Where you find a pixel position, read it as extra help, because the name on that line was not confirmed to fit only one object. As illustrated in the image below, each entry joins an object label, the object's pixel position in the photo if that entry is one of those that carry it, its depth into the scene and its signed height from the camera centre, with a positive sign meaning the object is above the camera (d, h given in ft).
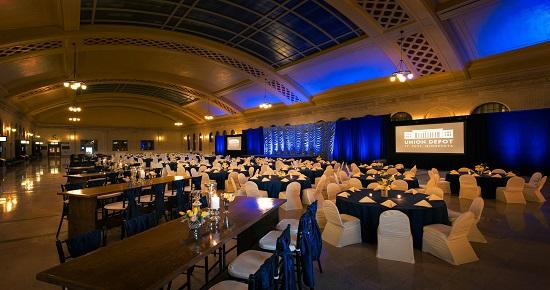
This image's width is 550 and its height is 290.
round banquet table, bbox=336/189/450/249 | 14.59 -3.73
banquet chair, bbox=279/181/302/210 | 23.71 -4.37
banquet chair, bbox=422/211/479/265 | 12.92 -4.73
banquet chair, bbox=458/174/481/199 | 27.27 -4.44
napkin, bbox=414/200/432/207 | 14.88 -3.26
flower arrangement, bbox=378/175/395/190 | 16.94 -2.54
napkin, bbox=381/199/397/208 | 15.12 -3.27
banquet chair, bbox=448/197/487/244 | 15.09 -4.44
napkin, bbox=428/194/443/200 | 16.34 -3.22
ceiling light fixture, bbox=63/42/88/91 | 38.82 +9.01
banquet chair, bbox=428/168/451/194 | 30.59 -4.72
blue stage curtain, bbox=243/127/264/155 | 78.89 +1.32
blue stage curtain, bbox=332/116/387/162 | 48.80 +0.71
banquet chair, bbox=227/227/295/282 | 7.67 -3.83
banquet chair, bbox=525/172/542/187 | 26.68 -3.80
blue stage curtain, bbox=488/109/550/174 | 32.22 -0.12
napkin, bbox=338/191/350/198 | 17.46 -3.15
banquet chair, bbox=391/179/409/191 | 21.84 -3.31
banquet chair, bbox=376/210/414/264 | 13.34 -4.54
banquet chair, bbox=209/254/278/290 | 5.66 -2.73
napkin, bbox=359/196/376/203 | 15.98 -3.21
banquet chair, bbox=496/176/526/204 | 24.89 -4.55
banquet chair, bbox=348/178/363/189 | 23.10 -3.23
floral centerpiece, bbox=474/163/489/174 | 30.37 -3.05
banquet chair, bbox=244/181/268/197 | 21.35 -3.26
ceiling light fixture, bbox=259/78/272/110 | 55.70 +11.76
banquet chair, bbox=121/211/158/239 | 9.77 -2.73
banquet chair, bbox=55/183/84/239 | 18.28 -2.58
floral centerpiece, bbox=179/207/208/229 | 8.59 -2.13
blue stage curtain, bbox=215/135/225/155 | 96.51 +0.70
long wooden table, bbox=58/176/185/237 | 15.91 -3.41
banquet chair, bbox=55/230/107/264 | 7.93 -2.71
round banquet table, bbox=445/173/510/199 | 27.35 -4.23
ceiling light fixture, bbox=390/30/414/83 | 33.09 +7.86
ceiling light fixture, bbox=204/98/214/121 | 82.65 +13.09
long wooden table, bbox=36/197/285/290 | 5.95 -2.74
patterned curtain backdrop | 59.31 +1.05
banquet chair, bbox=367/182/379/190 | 20.96 -3.21
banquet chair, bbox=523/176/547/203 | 25.76 -4.93
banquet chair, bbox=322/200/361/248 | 15.26 -4.62
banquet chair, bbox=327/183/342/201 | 21.18 -3.49
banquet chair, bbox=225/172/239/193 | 29.62 -3.86
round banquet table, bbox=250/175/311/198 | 25.67 -3.68
